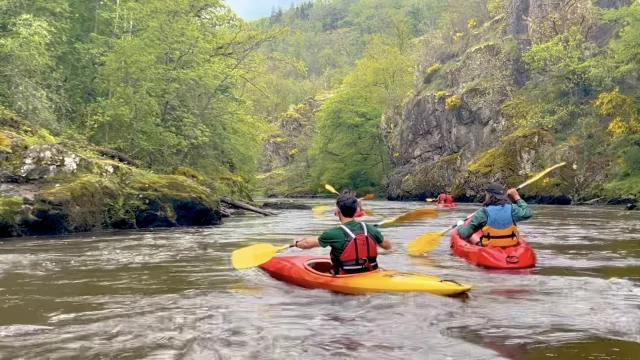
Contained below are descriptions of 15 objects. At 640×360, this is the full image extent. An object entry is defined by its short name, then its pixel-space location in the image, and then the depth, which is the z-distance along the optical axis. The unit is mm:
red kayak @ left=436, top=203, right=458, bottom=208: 22323
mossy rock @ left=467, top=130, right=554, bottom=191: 27688
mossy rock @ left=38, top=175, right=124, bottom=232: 12594
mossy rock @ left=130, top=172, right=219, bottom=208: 14649
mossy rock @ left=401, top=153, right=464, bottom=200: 34969
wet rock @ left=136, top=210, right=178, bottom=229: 14586
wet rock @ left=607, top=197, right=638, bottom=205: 22173
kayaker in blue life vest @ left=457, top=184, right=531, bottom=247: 7852
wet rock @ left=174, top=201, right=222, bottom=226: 15211
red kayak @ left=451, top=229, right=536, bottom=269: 7758
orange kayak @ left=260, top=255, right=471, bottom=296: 5883
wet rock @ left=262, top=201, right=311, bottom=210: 25547
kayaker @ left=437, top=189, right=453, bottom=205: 22581
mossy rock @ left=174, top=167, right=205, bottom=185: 18969
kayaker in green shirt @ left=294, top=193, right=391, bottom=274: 6363
